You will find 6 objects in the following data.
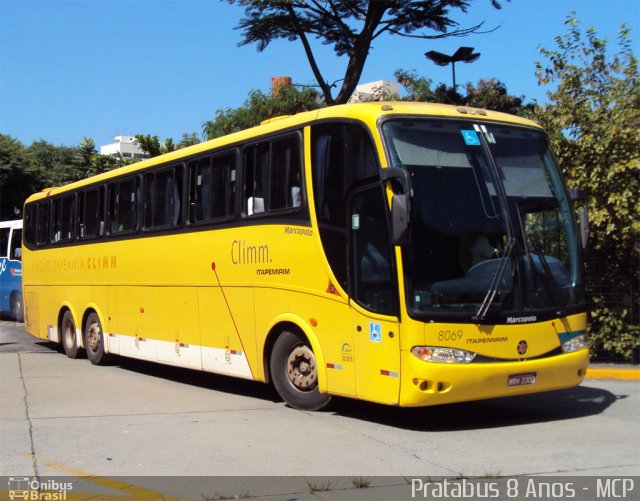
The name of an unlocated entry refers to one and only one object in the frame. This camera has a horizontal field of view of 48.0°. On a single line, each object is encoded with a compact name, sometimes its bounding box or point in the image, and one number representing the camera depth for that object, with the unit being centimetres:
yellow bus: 745
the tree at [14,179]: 3781
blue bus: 2525
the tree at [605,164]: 1207
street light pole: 2236
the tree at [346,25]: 1933
